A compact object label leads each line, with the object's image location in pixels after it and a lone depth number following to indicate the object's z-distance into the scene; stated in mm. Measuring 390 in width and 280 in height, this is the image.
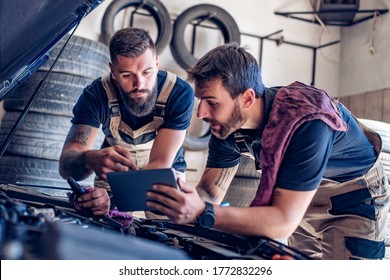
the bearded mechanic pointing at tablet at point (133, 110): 1767
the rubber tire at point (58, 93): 2998
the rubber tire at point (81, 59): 3051
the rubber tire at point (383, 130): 2531
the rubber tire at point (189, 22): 4203
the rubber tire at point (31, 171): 2914
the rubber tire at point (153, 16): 3996
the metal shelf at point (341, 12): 4496
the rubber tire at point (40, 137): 2949
